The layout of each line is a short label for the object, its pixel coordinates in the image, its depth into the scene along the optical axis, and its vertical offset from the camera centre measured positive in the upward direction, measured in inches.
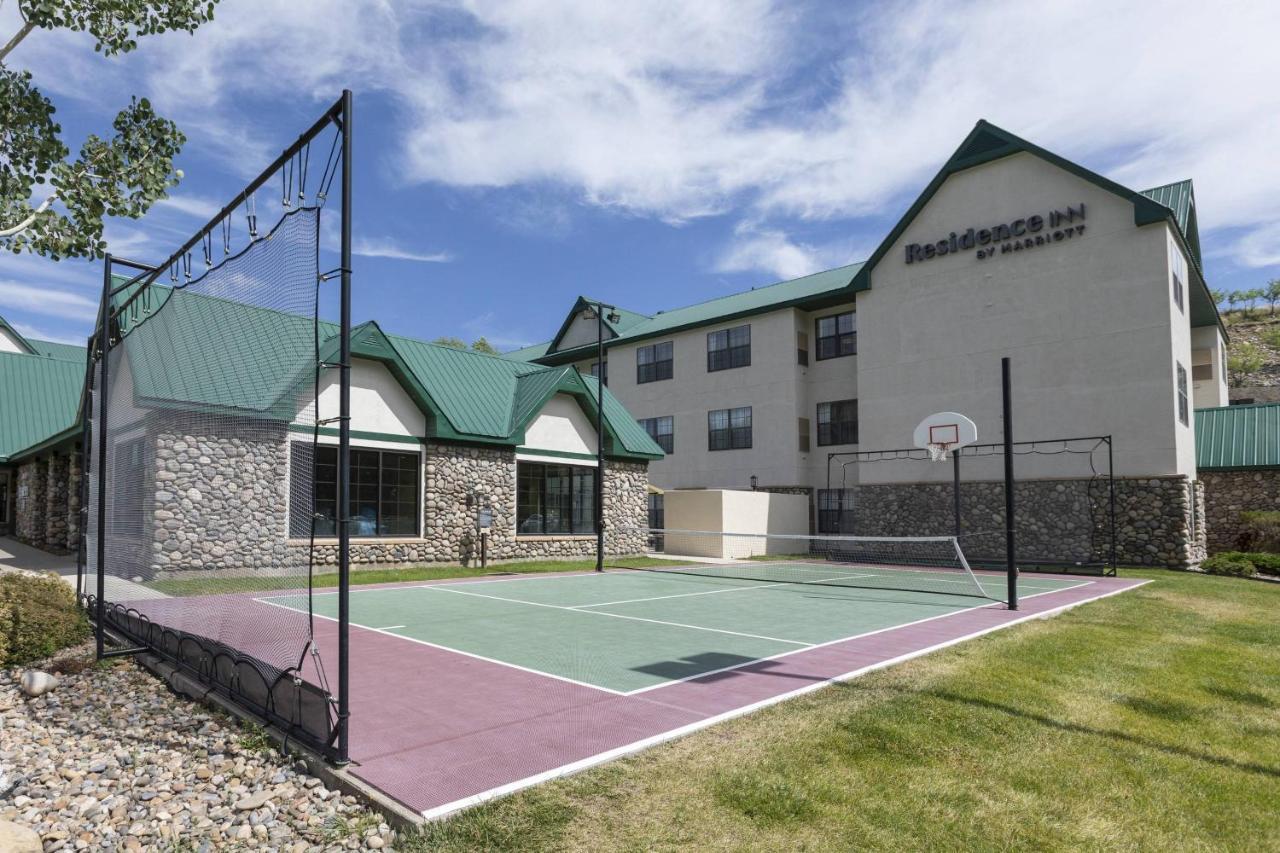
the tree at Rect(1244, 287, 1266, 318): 3385.8 +686.3
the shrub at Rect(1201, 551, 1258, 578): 858.8 -117.3
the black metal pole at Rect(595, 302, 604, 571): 864.9 -9.9
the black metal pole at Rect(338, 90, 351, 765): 204.5 -1.0
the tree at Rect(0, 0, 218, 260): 375.6 +158.2
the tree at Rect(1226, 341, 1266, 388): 2706.7 +324.5
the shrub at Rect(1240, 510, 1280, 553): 957.8 -89.7
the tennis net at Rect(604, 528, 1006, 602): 737.6 -120.4
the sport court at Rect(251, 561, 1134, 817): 223.0 -85.9
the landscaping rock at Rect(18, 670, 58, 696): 323.3 -87.0
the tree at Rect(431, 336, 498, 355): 2827.3 +439.7
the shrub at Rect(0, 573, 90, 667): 371.6 -73.7
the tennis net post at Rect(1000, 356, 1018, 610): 513.3 -34.1
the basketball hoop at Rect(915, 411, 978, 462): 832.3 +30.4
